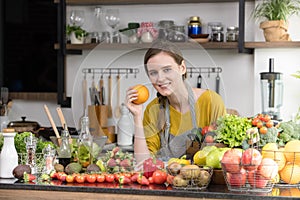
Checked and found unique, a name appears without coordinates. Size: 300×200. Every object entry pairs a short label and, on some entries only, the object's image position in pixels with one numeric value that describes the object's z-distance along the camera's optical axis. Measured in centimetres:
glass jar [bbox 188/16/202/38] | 544
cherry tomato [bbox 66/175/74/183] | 298
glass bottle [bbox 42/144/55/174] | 311
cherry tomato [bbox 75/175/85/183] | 296
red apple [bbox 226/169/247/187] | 274
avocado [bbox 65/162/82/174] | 307
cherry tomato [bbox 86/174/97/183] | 296
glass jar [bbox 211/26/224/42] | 536
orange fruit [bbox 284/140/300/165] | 282
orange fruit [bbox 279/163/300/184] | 282
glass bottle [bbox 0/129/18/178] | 307
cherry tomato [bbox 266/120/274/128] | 303
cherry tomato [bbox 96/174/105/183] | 297
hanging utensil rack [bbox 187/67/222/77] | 546
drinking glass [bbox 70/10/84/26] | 565
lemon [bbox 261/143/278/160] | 283
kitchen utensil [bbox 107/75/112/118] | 525
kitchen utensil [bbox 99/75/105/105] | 554
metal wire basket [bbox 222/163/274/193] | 273
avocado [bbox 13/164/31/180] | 302
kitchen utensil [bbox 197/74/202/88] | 502
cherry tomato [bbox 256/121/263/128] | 303
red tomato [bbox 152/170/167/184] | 290
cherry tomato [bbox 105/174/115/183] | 297
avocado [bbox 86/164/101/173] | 303
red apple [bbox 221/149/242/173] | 273
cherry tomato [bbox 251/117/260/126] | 306
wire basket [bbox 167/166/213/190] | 278
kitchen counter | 271
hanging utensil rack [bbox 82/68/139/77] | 566
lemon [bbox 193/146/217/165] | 300
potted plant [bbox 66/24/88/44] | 564
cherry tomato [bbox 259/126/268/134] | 300
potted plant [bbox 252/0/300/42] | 514
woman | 334
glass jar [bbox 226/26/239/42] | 532
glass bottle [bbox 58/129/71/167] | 327
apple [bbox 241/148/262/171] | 271
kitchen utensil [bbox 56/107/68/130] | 356
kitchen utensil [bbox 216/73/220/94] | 549
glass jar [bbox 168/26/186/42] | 411
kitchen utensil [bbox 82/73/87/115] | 547
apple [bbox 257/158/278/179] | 271
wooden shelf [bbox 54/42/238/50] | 528
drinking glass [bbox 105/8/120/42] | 556
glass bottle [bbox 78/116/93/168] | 318
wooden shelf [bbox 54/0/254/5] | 553
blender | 522
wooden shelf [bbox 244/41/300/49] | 516
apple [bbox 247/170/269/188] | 273
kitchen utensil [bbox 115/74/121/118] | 430
